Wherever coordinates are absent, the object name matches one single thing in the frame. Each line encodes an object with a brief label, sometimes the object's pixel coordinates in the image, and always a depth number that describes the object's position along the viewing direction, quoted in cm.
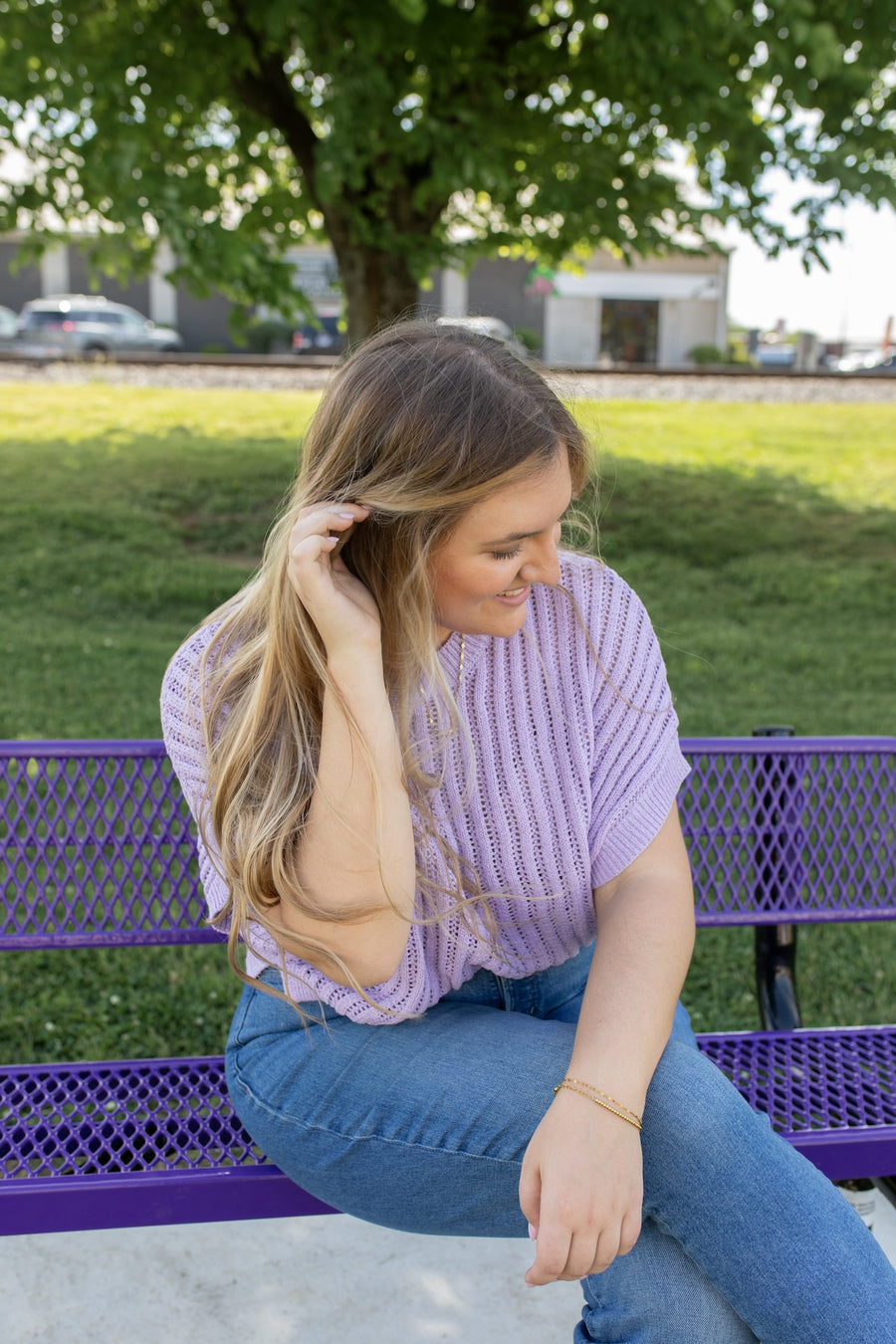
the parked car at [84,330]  2744
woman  148
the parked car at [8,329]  2734
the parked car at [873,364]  2487
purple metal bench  182
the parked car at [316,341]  3058
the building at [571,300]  4009
